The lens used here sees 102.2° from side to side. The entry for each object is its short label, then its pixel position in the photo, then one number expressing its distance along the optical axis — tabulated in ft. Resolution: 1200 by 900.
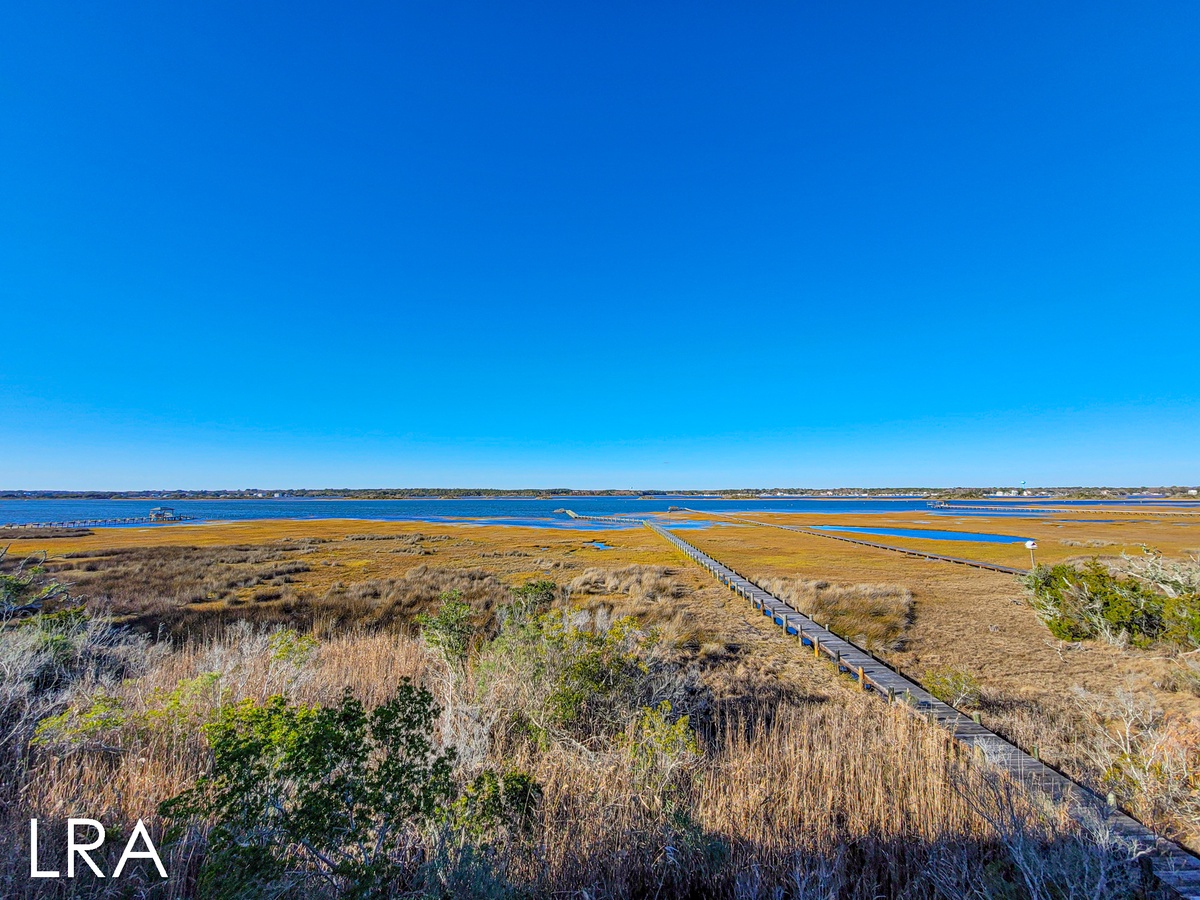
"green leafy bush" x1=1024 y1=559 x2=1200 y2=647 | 41.09
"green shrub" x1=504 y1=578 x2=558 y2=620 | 40.97
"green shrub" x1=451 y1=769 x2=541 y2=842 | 14.80
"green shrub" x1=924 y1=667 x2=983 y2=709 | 32.76
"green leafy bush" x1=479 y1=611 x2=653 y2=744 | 25.05
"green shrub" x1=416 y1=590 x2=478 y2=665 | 35.29
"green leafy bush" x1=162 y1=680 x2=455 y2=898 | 11.37
